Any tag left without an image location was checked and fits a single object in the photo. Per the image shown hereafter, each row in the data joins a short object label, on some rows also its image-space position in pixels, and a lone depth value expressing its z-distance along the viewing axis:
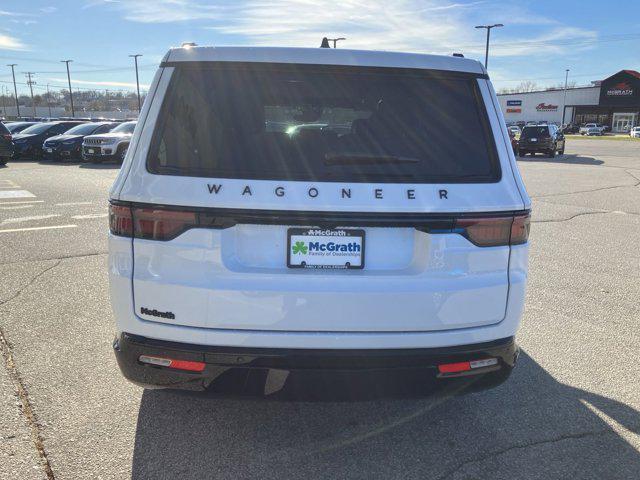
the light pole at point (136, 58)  71.75
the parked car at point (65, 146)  22.39
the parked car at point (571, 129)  87.94
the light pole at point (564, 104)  92.12
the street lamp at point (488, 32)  44.41
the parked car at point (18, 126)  30.97
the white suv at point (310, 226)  2.37
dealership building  84.94
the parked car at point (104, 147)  20.97
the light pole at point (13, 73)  105.46
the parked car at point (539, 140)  29.62
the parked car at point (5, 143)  20.26
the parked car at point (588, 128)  76.52
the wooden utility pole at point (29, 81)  118.81
